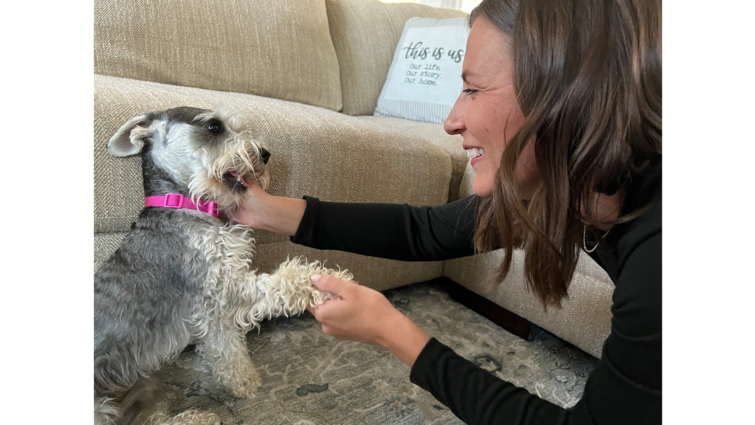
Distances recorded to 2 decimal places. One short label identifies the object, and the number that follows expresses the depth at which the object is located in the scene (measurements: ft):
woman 2.27
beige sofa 3.96
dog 3.43
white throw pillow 8.25
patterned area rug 4.09
